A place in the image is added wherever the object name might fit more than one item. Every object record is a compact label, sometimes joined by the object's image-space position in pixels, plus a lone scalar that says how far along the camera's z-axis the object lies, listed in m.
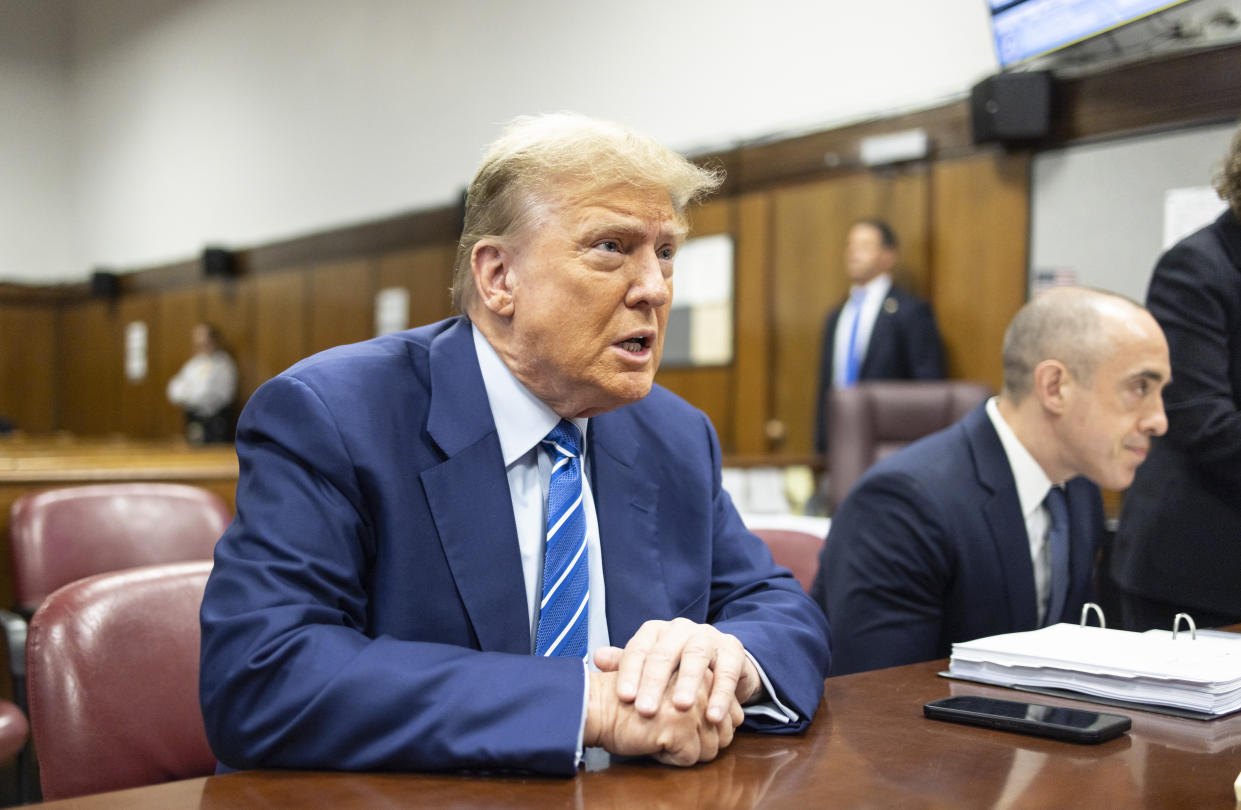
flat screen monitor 4.62
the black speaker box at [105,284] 12.48
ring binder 1.24
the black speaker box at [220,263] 10.76
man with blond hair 1.07
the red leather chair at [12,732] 2.49
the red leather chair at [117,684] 1.39
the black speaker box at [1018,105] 5.13
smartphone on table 1.11
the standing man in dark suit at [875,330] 5.70
